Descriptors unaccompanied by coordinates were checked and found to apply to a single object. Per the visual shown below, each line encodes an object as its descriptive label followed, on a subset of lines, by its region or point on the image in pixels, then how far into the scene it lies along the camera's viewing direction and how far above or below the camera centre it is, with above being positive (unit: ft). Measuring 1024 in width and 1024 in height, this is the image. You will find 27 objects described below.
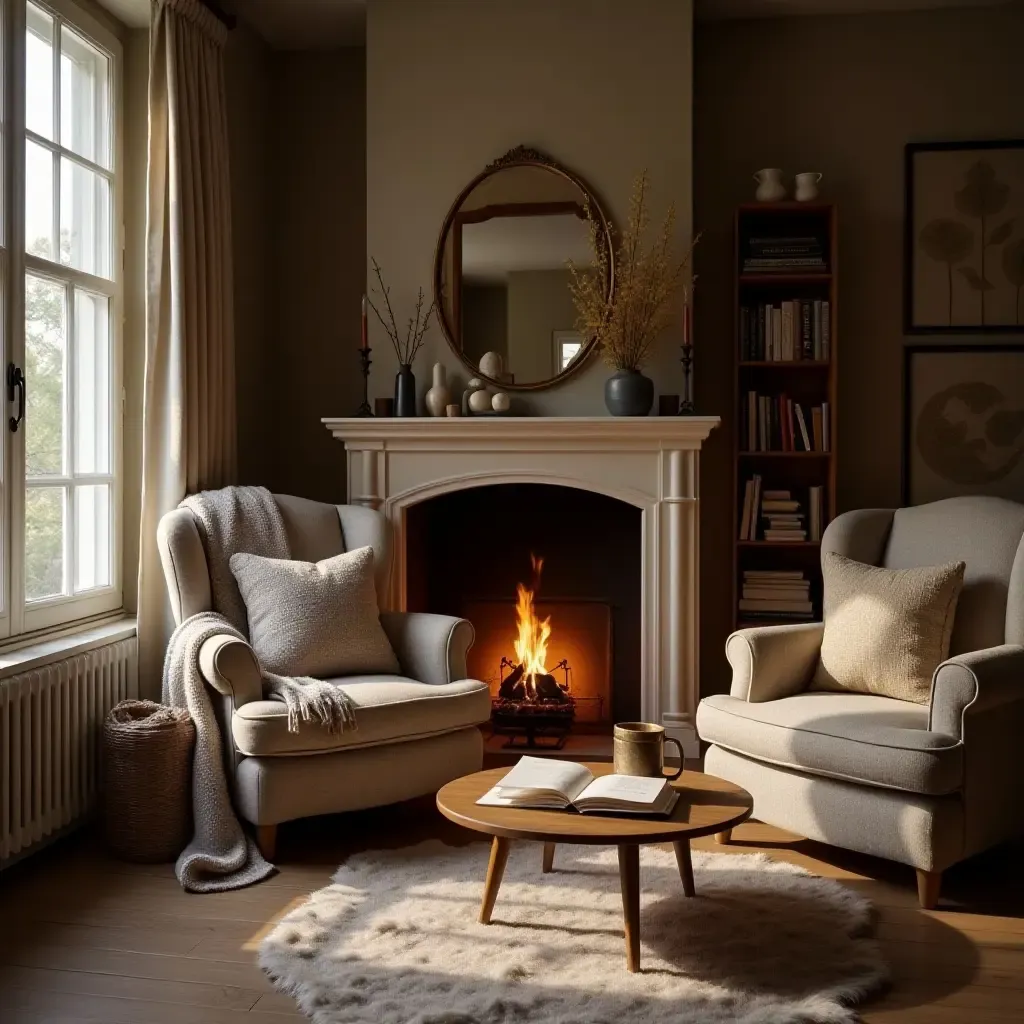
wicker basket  10.43 -2.93
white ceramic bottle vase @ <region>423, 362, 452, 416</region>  14.46 +1.04
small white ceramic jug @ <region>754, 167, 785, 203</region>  14.47 +3.78
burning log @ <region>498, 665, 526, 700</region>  14.79 -2.82
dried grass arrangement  13.82 +2.34
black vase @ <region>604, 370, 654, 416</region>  13.76 +1.03
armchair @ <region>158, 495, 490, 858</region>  10.13 -2.37
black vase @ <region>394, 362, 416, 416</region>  14.40 +1.09
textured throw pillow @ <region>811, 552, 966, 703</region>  10.71 -1.52
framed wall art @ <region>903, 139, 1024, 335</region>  14.75 +3.19
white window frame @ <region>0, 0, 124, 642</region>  10.38 +1.69
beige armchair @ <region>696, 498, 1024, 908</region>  9.25 -2.26
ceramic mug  8.77 -2.17
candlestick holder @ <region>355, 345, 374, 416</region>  14.52 +1.39
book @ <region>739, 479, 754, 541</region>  14.67 -0.46
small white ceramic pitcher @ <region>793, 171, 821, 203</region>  14.37 +3.76
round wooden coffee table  7.68 -2.48
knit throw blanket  9.98 -2.22
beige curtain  12.30 +2.15
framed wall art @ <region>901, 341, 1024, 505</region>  14.82 +0.74
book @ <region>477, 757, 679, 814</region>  8.04 -2.34
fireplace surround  13.84 +0.06
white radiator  9.78 -2.49
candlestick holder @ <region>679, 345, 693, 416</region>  13.94 +1.19
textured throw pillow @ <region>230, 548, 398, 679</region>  11.46 -1.50
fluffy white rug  7.41 -3.53
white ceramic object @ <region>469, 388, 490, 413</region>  14.52 +0.97
